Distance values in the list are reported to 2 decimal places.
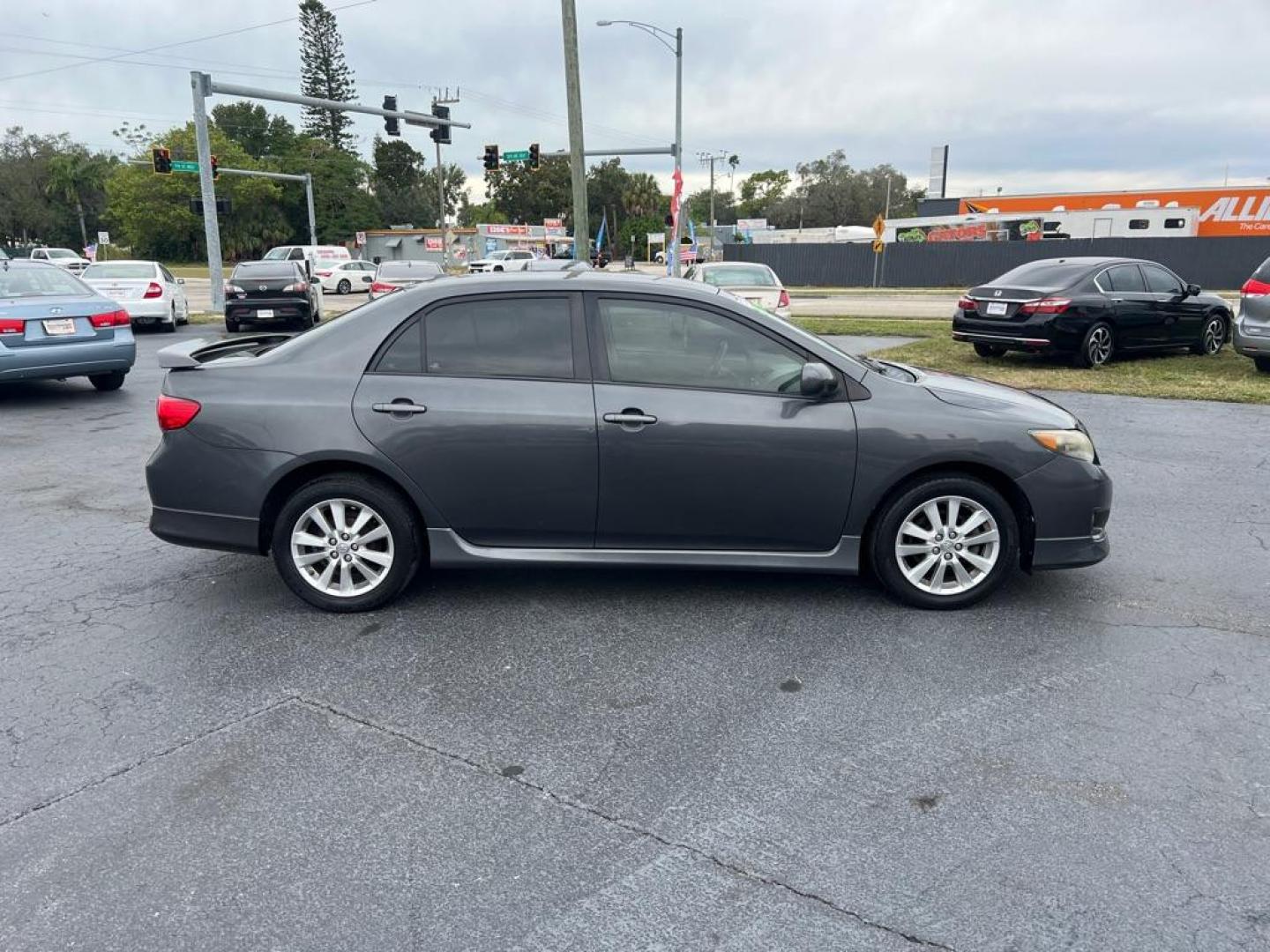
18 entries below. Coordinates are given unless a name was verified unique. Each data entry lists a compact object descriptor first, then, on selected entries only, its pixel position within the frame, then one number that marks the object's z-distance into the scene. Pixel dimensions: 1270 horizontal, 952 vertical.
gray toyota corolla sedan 4.43
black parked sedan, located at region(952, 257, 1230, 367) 12.55
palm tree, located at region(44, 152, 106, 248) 91.44
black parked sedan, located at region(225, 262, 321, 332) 18.67
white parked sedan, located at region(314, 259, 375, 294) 36.81
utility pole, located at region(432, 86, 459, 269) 58.40
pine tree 82.38
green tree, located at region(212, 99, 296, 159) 92.38
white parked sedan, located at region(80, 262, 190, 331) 18.59
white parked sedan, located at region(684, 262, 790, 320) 15.28
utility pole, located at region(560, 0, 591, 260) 19.47
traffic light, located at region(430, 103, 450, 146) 27.61
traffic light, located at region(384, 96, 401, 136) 26.14
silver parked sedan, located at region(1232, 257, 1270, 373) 11.55
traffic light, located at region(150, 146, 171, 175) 27.75
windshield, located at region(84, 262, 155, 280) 18.83
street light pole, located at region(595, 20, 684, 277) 28.59
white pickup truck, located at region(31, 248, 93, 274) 47.53
